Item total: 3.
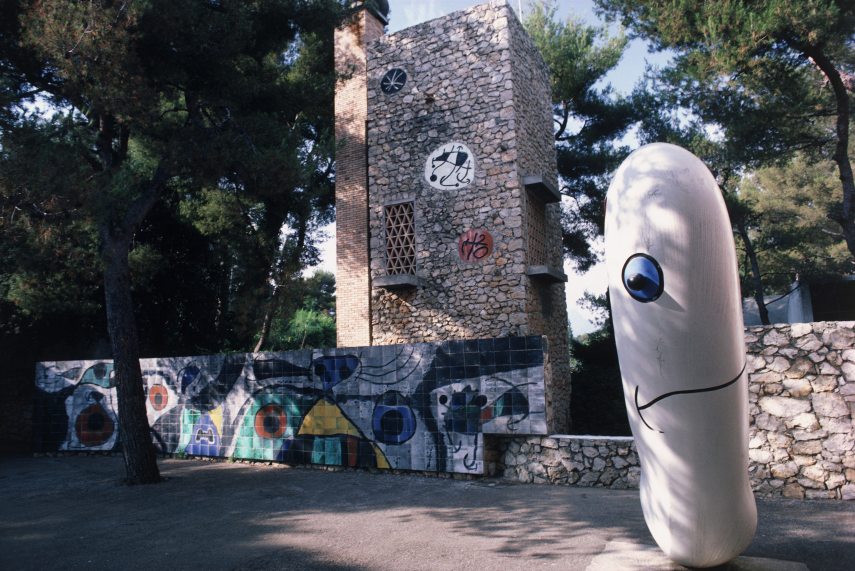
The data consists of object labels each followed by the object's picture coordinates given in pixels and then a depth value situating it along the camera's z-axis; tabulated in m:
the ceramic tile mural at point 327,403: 8.85
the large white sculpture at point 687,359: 3.65
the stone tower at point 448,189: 12.74
